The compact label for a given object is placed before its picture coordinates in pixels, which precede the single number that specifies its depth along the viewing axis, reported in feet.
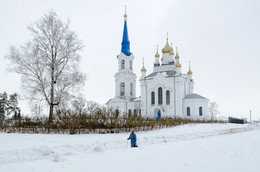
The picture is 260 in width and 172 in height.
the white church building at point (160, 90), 110.42
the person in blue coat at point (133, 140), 36.95
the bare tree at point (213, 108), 176.35
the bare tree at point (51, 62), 57.88
